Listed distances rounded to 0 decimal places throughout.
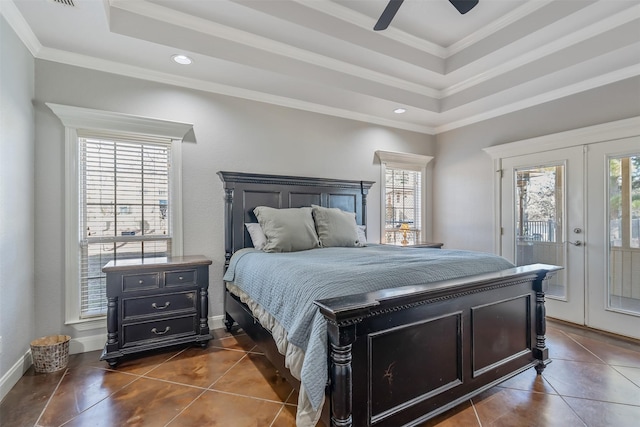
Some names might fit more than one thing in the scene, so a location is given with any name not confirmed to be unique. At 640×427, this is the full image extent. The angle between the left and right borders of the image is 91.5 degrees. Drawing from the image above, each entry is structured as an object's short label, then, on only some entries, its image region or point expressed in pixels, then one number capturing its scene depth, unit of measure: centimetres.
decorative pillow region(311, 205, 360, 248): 336
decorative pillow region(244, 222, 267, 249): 320
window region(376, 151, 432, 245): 462
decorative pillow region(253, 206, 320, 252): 302
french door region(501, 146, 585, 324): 344
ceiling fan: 225
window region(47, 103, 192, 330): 276
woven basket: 237
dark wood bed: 141
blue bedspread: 146
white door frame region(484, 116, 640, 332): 307
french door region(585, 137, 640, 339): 304
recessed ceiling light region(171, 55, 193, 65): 280
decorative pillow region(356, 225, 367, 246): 370
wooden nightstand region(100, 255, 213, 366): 251
